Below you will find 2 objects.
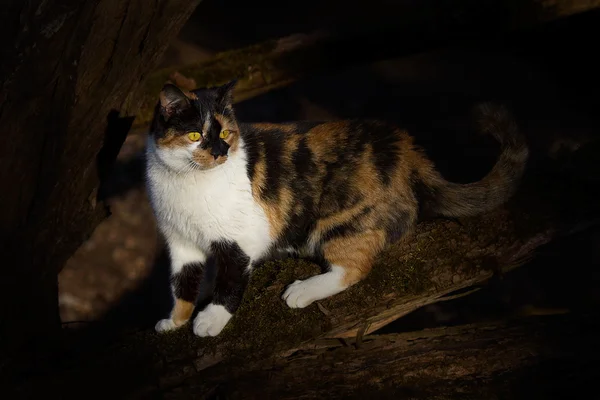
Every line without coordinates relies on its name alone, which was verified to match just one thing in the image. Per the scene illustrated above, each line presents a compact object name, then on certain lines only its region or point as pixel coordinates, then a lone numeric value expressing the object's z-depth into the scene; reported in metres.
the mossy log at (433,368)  2.69
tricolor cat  2.82
